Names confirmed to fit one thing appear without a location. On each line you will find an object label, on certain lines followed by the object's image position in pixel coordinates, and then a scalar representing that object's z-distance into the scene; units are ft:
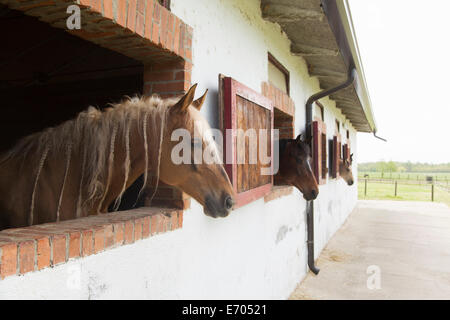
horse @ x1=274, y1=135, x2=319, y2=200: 13.11
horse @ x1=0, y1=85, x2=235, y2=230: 5.57
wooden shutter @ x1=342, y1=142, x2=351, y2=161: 35.16
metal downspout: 16.88
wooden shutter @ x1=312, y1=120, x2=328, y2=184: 17.11
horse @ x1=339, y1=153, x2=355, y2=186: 30.50
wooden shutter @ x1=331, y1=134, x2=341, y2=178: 25.43
